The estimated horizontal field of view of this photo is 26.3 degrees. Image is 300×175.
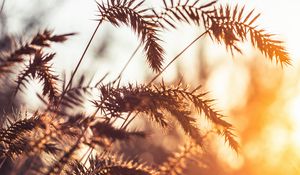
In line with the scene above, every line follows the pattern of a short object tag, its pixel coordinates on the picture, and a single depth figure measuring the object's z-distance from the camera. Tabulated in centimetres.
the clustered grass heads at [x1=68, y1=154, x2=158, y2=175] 326
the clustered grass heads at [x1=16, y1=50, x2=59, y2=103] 325
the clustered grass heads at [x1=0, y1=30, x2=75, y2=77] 287
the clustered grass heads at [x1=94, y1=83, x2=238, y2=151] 334
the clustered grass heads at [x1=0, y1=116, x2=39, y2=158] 364
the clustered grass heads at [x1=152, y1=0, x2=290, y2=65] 404
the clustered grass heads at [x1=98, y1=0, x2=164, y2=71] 416
